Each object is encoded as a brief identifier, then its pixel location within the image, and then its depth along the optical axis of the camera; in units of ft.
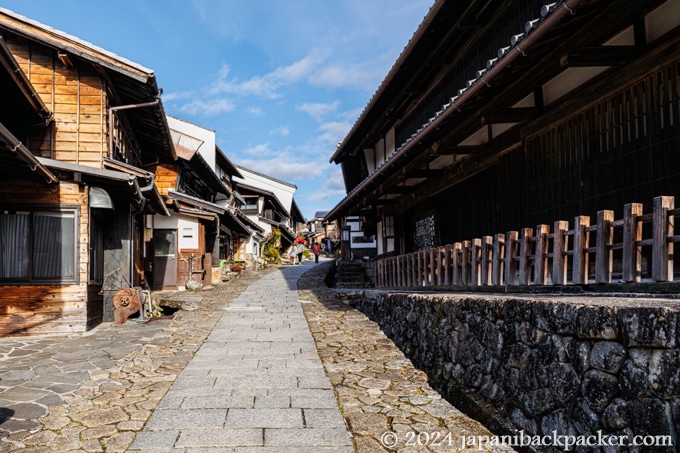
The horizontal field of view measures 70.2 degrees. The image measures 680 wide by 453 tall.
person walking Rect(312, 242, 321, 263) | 140.79
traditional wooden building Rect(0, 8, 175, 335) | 33.83
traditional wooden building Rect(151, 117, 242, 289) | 60.13
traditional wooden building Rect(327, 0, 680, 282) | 16.72
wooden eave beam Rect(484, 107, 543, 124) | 24.21
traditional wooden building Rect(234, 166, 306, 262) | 127.06
